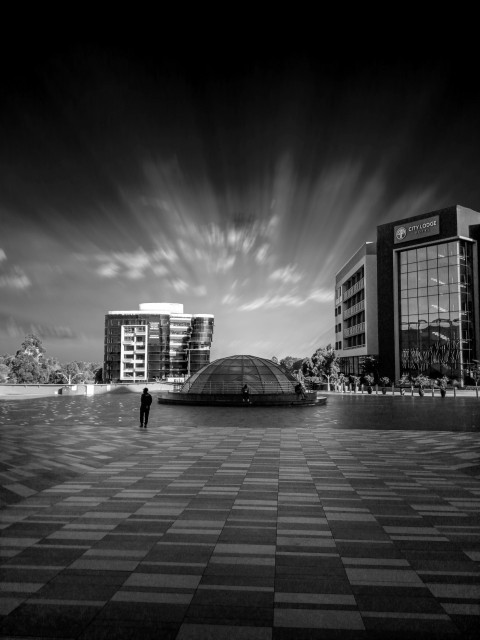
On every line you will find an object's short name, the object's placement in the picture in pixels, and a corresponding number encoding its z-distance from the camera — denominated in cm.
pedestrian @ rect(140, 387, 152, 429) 1805
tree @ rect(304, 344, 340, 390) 6669
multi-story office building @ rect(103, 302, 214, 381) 15338
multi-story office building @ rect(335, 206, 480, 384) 6344
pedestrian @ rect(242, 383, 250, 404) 3091
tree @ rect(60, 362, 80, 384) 11788
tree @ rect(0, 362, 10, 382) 8940
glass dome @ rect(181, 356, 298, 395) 3591
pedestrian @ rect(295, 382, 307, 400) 3256
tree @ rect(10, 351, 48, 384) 8381
